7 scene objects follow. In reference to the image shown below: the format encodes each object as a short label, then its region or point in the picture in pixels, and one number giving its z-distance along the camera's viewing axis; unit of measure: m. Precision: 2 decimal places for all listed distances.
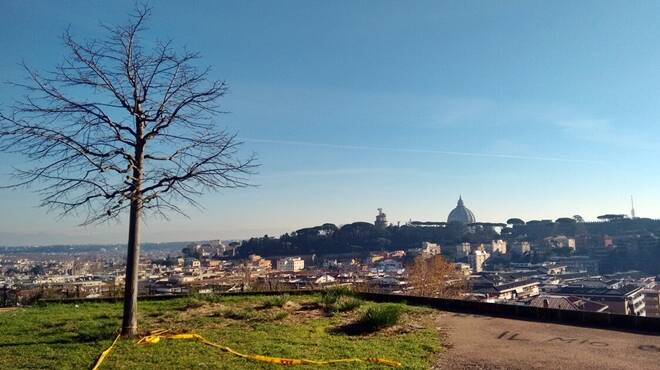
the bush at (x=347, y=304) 9.39
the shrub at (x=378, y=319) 7.57
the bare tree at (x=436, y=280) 30.59
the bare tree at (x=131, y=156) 6.89
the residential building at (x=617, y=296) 27.88
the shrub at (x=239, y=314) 8.64
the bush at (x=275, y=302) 9.88
